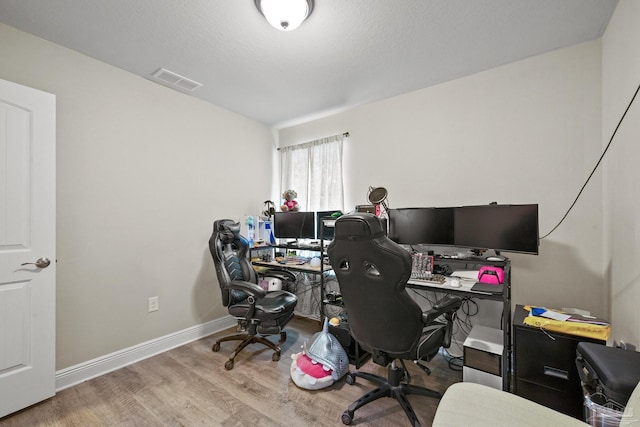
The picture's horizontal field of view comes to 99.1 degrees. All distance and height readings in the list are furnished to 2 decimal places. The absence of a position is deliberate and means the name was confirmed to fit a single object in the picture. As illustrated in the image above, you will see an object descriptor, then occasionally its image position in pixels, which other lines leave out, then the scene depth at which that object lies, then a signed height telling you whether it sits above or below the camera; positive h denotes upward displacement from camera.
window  3.34 +0.52
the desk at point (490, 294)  1.74 -0.54
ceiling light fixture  1.59 +1.21
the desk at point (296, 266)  2.81 -0.59
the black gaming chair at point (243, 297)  2.27 -0.78
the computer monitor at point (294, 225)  3.24 -0.16
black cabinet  1.52 -0.90
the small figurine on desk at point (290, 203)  3.49 +0.12
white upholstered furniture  0.92 -0.70
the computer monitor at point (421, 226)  2.32 -0.12
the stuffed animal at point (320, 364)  1.96 -1.13
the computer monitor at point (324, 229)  2.98 -0.18
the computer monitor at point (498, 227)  1.92 -0.11
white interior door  1.73 -0.24
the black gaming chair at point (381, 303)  1.47 -0.52
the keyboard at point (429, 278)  2.06 -0.50
